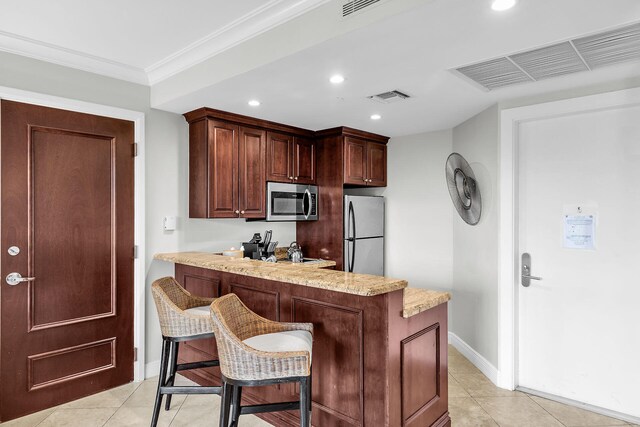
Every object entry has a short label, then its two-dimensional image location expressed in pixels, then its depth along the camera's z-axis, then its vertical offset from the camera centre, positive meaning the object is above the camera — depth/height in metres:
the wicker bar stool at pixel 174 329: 2.34 -0.71
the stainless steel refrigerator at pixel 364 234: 4.22 -0.25
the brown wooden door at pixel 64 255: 2.66 -0.31
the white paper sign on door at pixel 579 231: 2.78 -0.14
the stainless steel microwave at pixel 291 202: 3.98 +0.12
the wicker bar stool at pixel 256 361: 1.75 -0.68
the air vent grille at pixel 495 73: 2.38 +0.91
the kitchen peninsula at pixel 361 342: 1.99 -0.72
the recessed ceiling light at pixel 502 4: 1.65 +0.90
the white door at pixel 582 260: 2.62 -0.35
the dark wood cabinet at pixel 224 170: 3.44 +0.40
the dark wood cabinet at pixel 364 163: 4.25 +0.57
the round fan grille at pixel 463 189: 3.25 +0.21
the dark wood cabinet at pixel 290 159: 3.98 +0.59
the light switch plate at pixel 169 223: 3.42 -0.09
